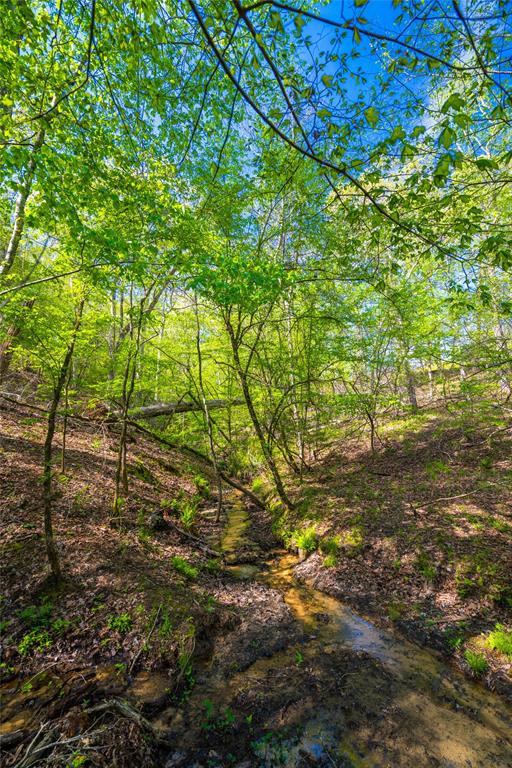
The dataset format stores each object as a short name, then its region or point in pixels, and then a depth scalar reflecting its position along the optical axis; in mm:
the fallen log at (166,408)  9031
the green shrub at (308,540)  6312
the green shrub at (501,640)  3506
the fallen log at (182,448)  7362
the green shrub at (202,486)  10352
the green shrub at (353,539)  5762
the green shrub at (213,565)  5586
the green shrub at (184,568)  5086
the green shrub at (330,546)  5937
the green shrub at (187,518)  6949
